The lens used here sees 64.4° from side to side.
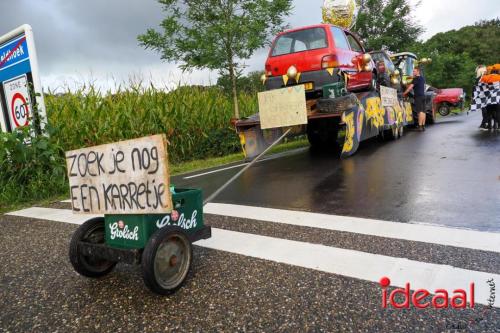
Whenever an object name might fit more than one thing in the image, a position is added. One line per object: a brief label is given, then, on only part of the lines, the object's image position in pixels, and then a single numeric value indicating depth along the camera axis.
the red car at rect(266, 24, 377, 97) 7.77
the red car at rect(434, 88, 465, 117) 20.82
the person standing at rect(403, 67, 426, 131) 12.16
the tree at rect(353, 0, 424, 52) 26.56
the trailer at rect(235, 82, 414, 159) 7.57
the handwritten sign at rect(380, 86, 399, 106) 9.37
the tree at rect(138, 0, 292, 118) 10.70
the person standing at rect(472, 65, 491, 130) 10.35
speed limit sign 7.44
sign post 7.29
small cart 2.79
